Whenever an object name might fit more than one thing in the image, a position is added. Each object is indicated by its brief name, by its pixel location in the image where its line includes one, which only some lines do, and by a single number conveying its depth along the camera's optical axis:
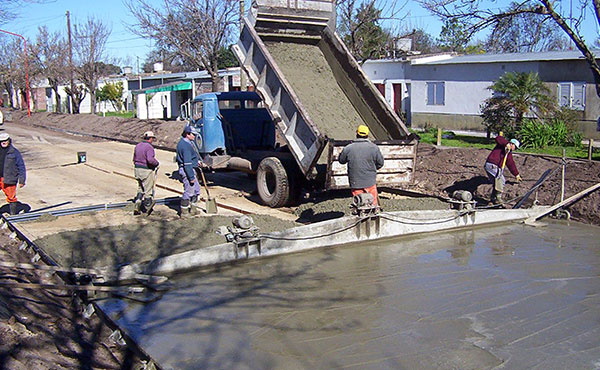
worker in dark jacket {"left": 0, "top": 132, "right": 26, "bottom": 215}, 10.51
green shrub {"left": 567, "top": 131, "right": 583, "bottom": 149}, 18.36
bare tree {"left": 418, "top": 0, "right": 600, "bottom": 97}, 13.75
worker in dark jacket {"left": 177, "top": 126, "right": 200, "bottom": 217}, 10.79
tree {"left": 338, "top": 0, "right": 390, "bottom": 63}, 19.55
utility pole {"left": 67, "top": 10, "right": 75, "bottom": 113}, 39.03
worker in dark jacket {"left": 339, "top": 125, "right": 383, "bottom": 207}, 9.11
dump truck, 10.91
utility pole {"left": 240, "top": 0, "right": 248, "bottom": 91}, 18.80
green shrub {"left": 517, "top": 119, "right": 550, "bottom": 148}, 18.46
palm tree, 19.58
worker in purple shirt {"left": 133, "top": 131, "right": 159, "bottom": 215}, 10.92
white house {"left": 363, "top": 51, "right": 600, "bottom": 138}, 22.38
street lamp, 43.57
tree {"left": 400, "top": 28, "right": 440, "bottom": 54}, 64.90
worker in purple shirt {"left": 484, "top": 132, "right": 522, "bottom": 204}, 11.41
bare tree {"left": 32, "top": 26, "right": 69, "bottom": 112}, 41.47
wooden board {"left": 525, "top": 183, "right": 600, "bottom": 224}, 9.66
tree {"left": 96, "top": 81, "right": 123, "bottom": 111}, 55.97
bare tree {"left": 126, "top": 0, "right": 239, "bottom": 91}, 22.66
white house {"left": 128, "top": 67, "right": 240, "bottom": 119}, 36.25
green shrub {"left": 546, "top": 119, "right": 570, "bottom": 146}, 18.70
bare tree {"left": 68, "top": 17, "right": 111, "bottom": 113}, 39.34
